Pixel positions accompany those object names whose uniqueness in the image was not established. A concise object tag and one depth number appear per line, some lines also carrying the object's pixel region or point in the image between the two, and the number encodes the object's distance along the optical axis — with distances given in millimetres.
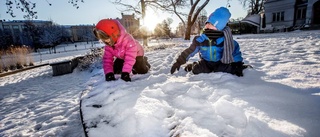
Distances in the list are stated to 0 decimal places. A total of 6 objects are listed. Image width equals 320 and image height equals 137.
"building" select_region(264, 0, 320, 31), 16703
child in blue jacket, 2160
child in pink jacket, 2215
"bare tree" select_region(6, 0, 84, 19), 3502
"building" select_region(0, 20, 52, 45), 49853
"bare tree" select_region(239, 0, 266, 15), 28391
